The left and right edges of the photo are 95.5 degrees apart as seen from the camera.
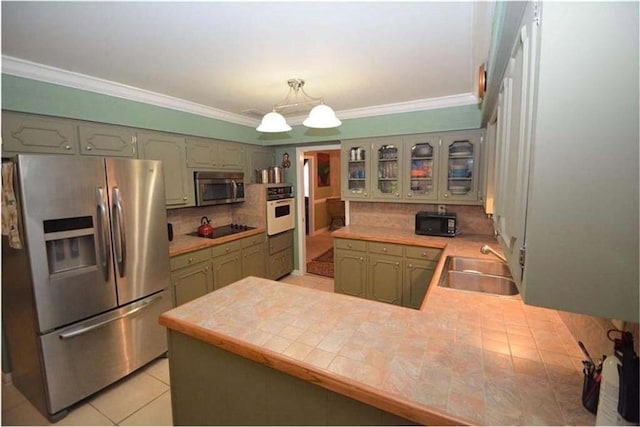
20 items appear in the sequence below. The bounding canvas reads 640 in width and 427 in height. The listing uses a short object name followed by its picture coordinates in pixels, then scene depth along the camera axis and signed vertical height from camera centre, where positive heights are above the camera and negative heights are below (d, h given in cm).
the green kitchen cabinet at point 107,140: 241 +40
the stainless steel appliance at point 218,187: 340 -4
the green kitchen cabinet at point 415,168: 320 +15
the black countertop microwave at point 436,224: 322 -49
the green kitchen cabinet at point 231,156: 370 +37
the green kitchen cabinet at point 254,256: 371 -95
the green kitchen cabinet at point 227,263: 331 -93
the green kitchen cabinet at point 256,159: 411 +36
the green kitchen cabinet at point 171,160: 288 +27
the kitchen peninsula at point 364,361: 93 -69
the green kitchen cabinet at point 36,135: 201 +39
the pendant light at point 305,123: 213 +48
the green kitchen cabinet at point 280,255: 417 -107
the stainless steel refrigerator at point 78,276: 185 -63
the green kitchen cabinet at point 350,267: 346 -102
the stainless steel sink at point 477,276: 212 -73
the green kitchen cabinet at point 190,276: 287 -94
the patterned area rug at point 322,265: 477 -144
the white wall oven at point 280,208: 403 -36
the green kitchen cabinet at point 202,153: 331 +37
